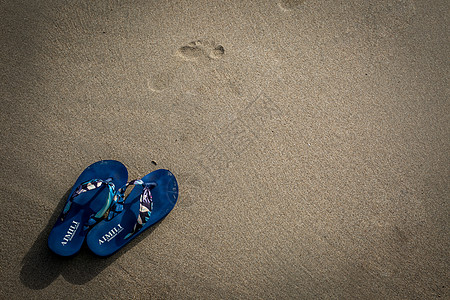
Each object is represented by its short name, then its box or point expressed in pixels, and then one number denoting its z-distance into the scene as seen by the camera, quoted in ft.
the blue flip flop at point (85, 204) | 5.24
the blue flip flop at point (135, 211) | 5.31
